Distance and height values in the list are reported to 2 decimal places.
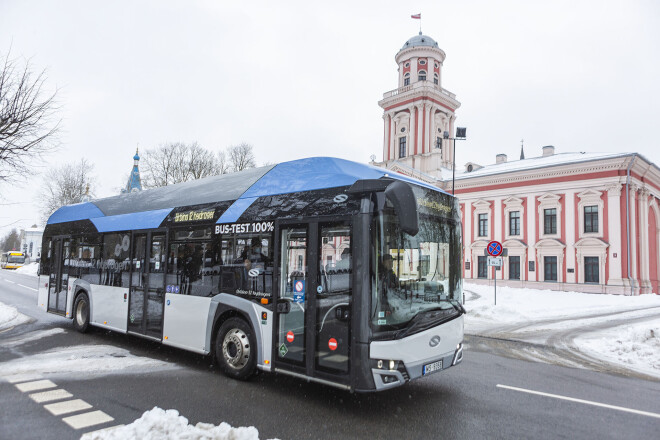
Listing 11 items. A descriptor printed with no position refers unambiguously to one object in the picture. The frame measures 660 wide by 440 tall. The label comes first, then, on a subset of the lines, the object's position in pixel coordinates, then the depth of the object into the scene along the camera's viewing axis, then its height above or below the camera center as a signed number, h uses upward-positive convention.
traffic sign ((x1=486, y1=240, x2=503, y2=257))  18.06 +0.16
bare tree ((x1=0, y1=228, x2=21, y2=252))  123.12 +0.07
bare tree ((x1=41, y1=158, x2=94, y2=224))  48.25 +5.99
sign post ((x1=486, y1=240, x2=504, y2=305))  18.06 +0.12
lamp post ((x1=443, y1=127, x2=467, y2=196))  26.69 +7.32
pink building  32.06 +2.88
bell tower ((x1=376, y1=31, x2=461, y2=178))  48.44 +15.97
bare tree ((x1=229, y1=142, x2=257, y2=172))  47.94 +9.94
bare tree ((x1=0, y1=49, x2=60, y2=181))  10.41 +3.01
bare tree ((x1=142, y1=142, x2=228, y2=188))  46.47 +8.54
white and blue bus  5.09 -0.36
